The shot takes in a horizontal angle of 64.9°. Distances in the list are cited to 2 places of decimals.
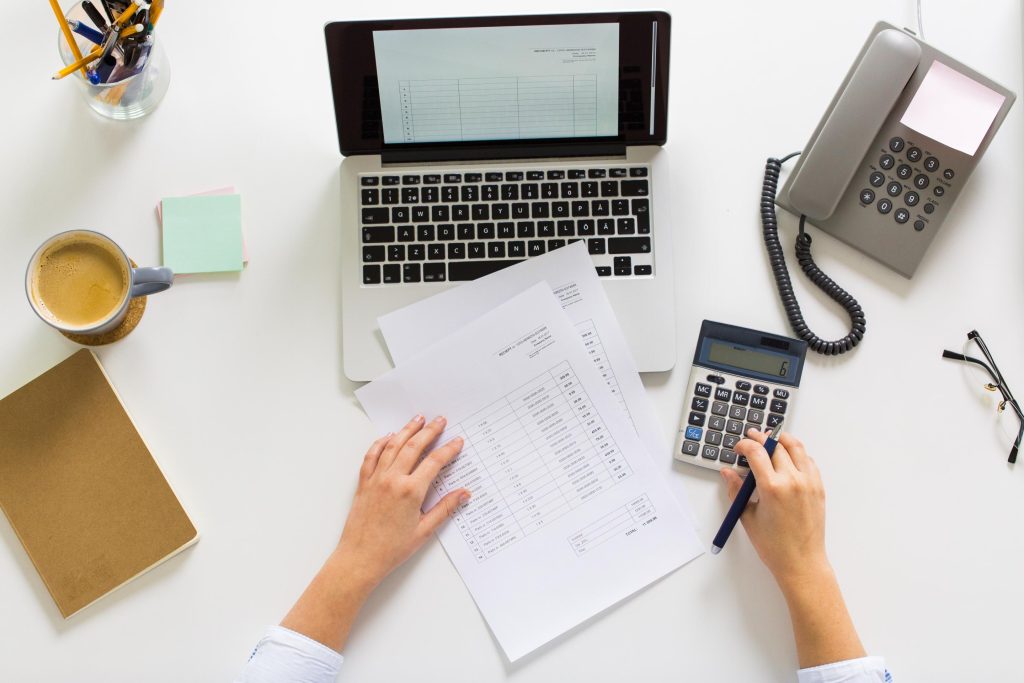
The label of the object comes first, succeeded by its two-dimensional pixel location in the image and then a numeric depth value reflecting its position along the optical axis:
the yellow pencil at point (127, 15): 0.84
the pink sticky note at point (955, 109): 0.87
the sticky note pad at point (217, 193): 0.92
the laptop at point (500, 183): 0.86
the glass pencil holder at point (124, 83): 0.88
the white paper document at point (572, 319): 0.90
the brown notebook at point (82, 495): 0.88
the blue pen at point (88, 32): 0.84
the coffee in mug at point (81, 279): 0.85
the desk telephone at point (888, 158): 0.87
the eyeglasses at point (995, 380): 0.89
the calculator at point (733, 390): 0.89
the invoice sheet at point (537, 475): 0.87
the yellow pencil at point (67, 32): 0.82
